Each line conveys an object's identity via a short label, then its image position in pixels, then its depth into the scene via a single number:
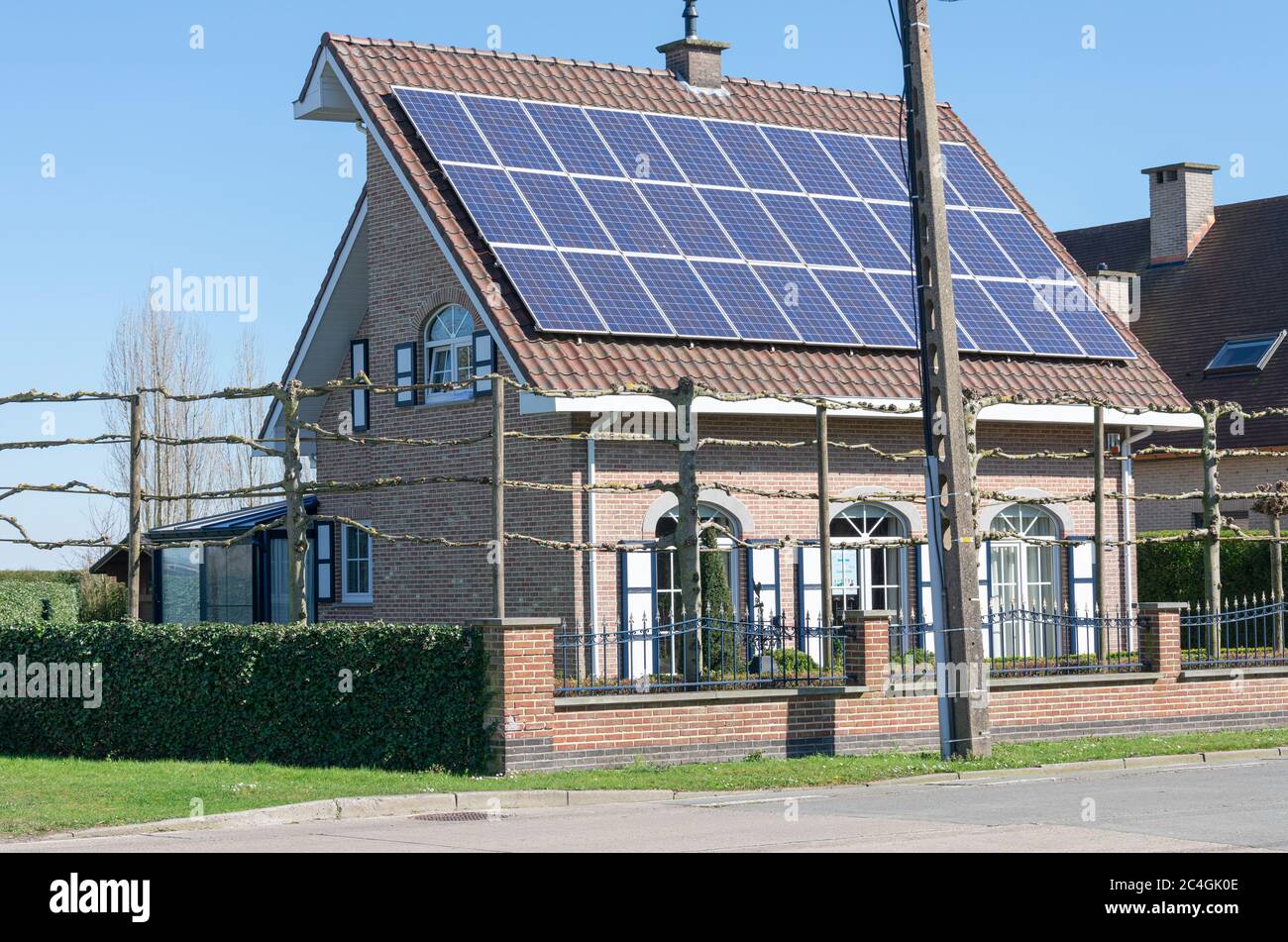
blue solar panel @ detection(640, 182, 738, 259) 25.67
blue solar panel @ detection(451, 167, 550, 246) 24.14
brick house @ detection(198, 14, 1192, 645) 23.80
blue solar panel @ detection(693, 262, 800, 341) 25.11
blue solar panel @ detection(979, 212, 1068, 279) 29.12
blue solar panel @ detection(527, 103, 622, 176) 26.00
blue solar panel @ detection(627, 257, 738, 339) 24.50
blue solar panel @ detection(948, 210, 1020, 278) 28.36
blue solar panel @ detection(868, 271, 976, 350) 26.81
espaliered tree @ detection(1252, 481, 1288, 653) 24.80
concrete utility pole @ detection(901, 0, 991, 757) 19.09
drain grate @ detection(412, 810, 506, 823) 15.55
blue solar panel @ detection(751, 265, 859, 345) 25.59
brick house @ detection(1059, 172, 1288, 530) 37.06
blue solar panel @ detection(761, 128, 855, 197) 28.42
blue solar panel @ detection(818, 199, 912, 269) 27.34
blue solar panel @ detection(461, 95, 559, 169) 25.62
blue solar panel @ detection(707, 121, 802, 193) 27.86
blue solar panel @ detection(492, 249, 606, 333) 23.34
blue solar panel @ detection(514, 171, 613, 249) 24.50
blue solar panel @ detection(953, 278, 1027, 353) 27.06
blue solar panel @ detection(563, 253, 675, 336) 23.83
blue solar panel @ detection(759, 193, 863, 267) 26.78
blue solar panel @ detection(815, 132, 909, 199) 28.98
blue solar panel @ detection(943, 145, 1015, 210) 30.09
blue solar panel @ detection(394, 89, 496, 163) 25.27
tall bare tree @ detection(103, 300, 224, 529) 52.34
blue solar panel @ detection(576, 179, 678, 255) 25.02
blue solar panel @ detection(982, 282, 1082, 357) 27.84
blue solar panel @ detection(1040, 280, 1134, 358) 28.59
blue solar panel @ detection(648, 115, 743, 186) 27.25
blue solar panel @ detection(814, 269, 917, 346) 26.09
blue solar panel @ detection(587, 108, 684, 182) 26.62
